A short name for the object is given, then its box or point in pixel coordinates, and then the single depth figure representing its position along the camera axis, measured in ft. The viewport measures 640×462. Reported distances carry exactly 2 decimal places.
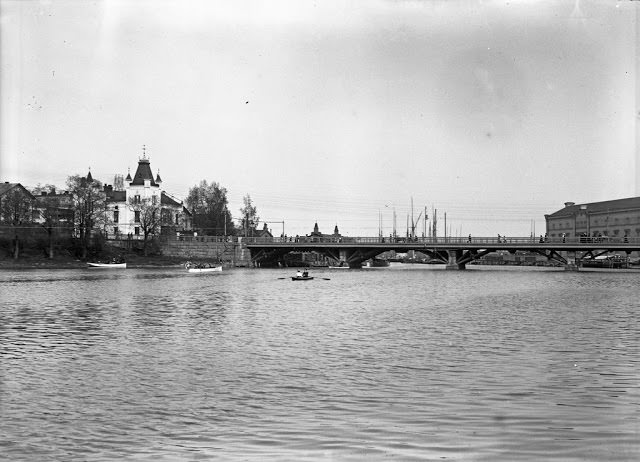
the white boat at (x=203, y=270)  411.75
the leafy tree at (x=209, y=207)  583.17
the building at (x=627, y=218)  627.87
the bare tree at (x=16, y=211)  442.01
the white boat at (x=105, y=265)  434.71
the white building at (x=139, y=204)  574.02
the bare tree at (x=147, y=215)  524.11
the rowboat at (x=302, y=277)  322.34
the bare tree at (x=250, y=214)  592.60
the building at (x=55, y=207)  442.50
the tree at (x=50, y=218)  437.17
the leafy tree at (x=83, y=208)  458.50
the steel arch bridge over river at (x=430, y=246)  411.75
